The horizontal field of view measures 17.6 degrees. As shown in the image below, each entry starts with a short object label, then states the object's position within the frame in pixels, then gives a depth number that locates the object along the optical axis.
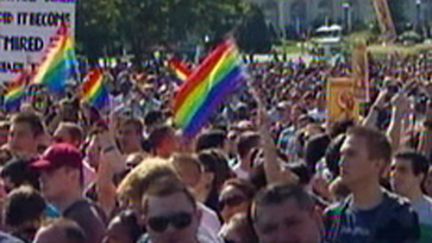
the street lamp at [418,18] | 97.00
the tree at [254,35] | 71.66
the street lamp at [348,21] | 91.69
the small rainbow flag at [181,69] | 15.92
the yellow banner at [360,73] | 13.93
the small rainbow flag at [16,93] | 14.68
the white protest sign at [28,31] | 13.89
